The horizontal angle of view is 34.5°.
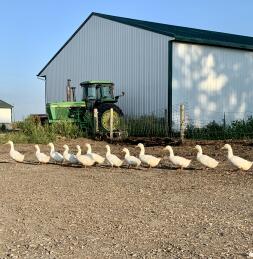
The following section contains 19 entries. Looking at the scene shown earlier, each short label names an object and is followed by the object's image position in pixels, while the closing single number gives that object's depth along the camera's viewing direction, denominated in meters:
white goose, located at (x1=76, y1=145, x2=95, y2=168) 10.06
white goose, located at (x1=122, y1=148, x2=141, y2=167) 9.79
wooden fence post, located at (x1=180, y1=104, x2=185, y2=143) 14.07
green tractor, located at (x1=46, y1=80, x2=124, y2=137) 18.10
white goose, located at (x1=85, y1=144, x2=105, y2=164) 10.15
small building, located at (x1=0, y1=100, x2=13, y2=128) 47.87
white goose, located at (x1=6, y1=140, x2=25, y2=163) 11.14
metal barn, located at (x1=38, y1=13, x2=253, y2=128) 18.95
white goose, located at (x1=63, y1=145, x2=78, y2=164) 10.39
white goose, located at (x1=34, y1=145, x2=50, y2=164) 10.78
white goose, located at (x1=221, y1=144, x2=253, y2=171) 9.03
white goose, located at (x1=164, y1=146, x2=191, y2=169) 9.47
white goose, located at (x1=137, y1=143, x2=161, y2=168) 9.78
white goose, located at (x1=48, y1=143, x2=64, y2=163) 10.69
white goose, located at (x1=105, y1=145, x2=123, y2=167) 9.98
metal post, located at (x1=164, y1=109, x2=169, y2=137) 17.02
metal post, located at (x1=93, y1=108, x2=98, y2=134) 16.94
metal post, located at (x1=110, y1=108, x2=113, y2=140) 16.15
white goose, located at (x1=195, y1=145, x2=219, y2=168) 9.35
